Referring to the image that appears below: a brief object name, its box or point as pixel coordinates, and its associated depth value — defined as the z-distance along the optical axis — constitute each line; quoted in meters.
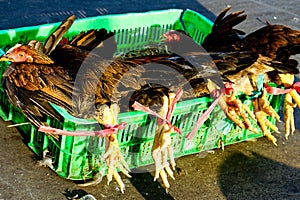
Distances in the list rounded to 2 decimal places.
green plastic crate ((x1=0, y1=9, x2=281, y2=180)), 3.70
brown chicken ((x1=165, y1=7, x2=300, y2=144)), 4.03
